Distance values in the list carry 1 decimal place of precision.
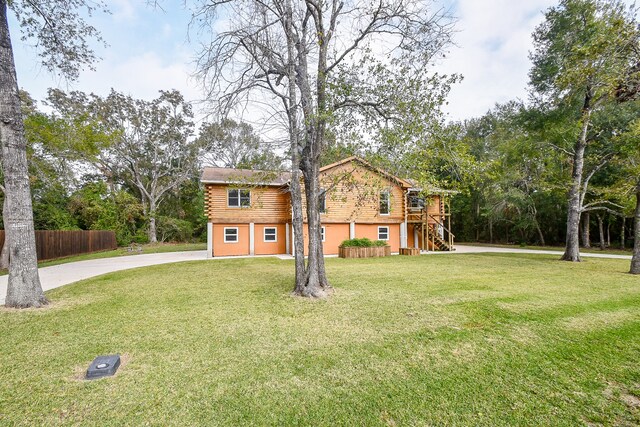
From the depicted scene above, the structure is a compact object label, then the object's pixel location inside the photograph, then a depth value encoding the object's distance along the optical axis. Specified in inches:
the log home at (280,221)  626.8
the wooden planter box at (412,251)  625.3
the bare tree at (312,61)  255.0
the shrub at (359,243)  591.8
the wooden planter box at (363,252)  580.4
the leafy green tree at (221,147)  1137.4
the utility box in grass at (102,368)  123.8
